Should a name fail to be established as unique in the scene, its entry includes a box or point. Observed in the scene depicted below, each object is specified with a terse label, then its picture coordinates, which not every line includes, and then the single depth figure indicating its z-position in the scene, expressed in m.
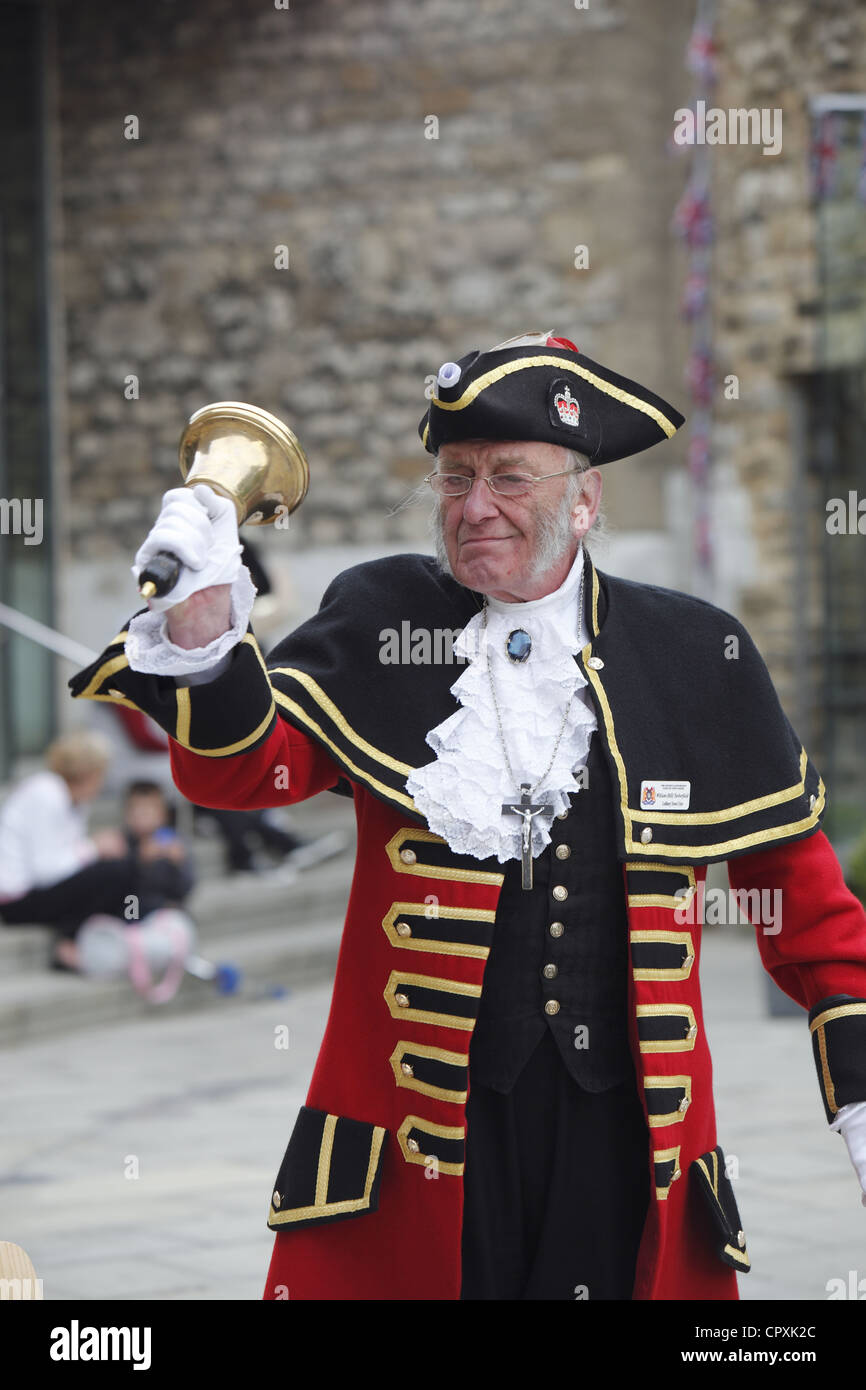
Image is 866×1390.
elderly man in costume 4.96
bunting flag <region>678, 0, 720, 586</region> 20.33
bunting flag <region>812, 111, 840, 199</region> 16.00
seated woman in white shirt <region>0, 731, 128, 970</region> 15.41
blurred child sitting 15.68
